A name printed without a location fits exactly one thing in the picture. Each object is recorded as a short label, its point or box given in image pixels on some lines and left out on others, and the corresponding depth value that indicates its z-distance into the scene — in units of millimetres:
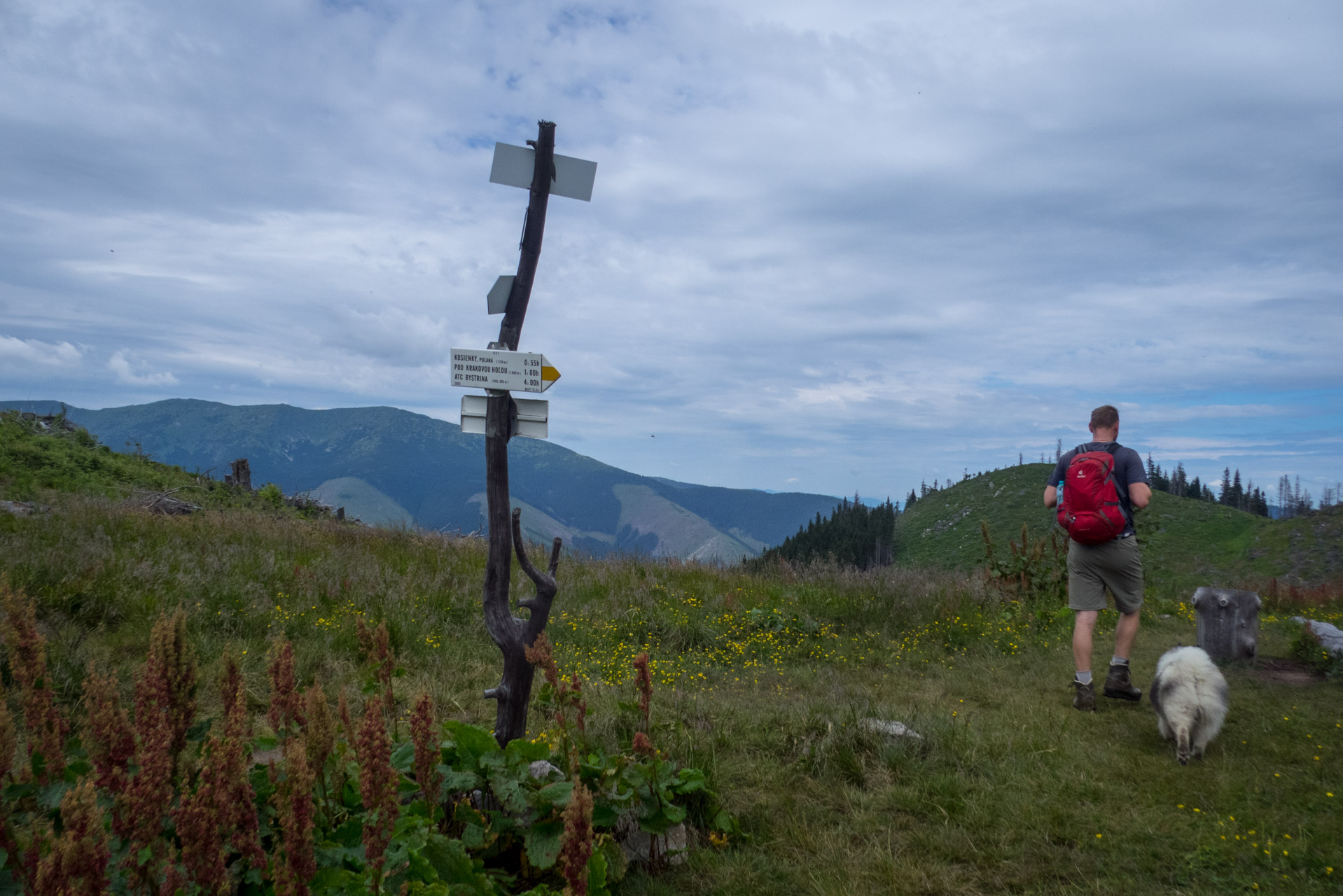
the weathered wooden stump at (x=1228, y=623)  6969
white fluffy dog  4590
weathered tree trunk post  3867
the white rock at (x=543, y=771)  3154
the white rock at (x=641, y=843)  3225
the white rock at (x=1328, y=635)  6816
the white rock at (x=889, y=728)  4575
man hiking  5531
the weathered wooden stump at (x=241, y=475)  17439
